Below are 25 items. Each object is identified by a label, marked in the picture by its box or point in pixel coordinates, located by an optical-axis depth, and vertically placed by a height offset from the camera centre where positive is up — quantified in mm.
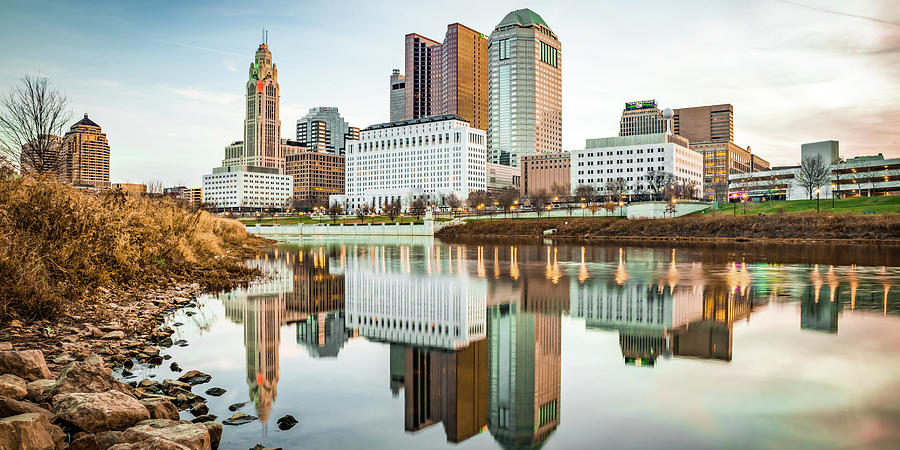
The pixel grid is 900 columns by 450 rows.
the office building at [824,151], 145500 +18583
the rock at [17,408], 6946 -2310
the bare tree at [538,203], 117494 +4098
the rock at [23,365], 8438 -2149
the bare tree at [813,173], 120500 +10805
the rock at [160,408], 7855 -2614
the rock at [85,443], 6691 -2605
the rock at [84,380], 8047 -2320
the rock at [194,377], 10492 -2911
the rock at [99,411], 7141 -2422
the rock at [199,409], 8683 -2898
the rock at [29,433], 6320 -2413
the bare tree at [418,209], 146250 +3357
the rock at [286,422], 8280 -2964
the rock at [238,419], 8438 -2954
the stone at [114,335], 12720 -2563
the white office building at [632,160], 183375 +20358
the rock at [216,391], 9842 -2956
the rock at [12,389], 7430 -2202
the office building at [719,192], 185500 +9857
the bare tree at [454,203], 168625 +5605
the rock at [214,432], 7551 -2812
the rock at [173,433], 6664 -2558
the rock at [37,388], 7820 -2351
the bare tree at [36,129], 28797 +4786
